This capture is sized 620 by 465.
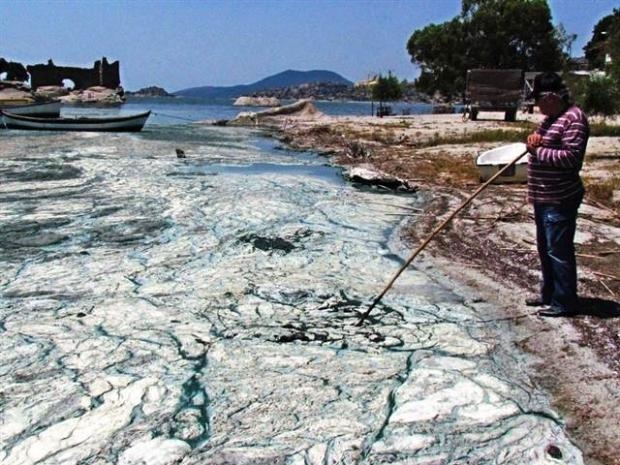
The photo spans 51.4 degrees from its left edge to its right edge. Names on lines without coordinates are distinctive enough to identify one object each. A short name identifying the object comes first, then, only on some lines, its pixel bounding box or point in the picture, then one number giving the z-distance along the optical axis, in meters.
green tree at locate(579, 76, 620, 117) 15.22
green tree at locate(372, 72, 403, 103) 53.09
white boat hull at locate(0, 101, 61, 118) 33.49
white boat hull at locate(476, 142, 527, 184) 11.88
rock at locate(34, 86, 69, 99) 103.32
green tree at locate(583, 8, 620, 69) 14.84
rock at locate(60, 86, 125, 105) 97.81
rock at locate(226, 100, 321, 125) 46.47
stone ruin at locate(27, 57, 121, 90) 110.81
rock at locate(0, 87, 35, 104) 71.81
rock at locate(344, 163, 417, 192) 12.47
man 4.75
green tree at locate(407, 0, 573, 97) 56.59
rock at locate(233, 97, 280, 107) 106.25
